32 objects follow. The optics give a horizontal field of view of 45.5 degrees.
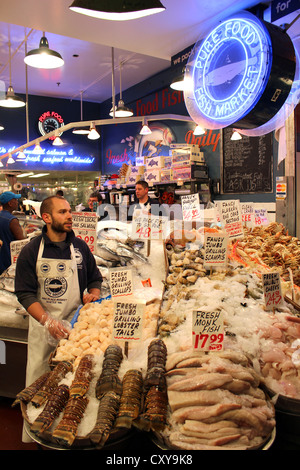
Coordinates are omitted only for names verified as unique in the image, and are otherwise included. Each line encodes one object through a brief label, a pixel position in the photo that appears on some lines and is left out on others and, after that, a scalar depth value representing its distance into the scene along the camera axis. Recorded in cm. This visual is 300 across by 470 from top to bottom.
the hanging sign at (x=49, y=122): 1268
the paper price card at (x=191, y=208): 367
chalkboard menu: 654
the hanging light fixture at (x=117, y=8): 196
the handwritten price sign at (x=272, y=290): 217
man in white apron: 254
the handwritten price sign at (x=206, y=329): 167
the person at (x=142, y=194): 564
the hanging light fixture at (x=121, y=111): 808
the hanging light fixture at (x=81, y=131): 1114
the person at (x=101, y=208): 804
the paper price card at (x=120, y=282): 217
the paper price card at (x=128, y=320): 181
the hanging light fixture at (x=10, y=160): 1162
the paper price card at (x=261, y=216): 467
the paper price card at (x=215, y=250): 260
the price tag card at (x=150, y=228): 331
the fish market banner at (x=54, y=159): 1243
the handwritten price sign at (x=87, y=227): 329
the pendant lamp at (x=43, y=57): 474
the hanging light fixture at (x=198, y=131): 759
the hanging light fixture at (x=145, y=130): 765
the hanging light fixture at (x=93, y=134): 881
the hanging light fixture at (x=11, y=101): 677
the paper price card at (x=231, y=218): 324
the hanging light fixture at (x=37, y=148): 1039
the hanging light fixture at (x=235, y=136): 705
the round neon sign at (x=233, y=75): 195
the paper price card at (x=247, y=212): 410
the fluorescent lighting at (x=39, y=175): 1342
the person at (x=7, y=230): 452
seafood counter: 140
